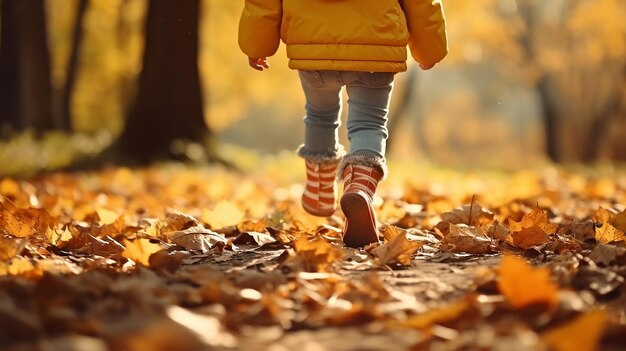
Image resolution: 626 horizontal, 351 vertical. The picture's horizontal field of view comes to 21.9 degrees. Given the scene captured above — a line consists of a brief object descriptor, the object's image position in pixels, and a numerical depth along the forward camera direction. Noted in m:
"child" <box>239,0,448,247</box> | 6.31
